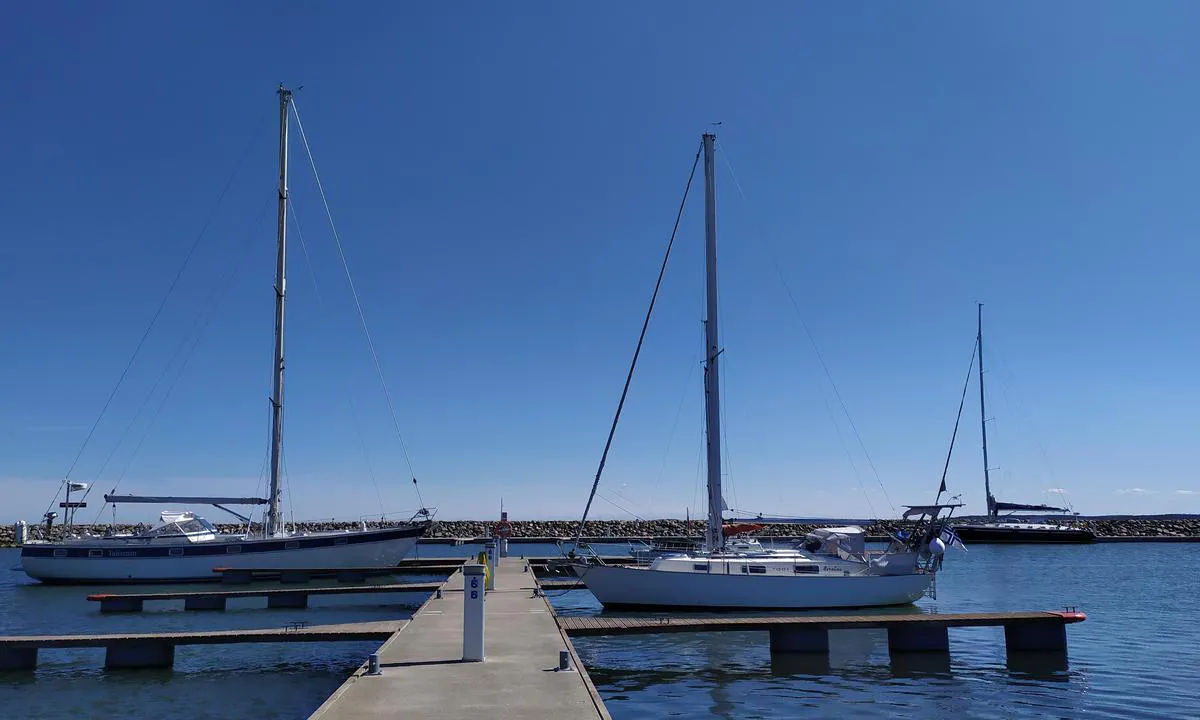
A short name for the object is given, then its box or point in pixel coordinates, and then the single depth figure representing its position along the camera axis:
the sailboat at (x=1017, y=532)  65.12
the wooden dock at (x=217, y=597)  26.69
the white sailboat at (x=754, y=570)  23.92
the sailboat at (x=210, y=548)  36.25
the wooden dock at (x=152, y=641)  16.45
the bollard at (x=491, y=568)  24.76
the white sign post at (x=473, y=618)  12.38
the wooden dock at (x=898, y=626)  17.72
